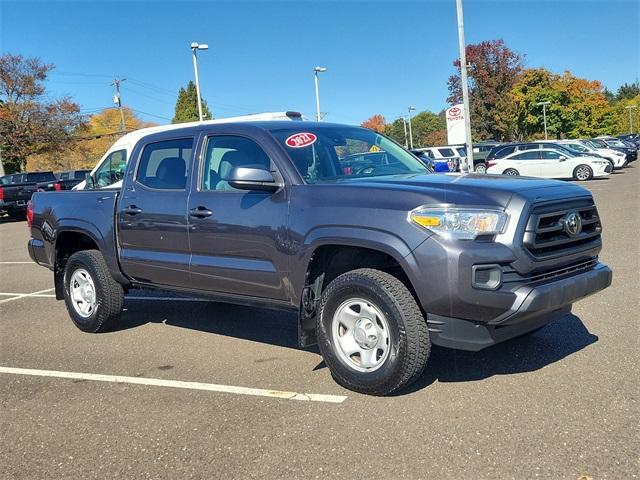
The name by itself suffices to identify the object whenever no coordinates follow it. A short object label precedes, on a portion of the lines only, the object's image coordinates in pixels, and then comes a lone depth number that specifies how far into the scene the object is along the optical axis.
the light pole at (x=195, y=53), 34.94
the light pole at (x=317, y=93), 43.94
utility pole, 54.41
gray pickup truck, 3.66
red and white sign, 22.36
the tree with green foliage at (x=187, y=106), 83.41
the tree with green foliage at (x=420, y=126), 126.05
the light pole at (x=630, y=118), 94.02
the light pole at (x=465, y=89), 21.22
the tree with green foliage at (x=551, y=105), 59.88
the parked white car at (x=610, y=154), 30.73
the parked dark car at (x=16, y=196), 21.92
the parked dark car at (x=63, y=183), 22.81
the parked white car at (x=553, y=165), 25.89
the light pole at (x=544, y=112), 58.34
